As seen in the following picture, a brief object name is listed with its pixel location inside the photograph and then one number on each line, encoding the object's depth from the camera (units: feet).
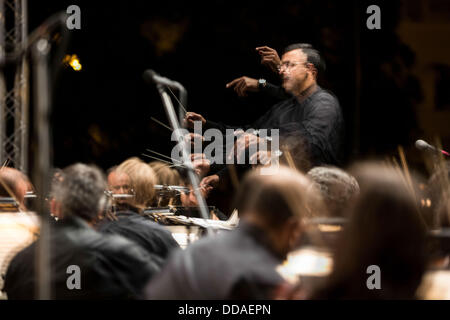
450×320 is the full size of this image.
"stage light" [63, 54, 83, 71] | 27.25
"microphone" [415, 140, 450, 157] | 25.40
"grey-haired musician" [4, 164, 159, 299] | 19.16
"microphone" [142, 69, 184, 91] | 19.03
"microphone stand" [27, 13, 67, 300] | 14.21
